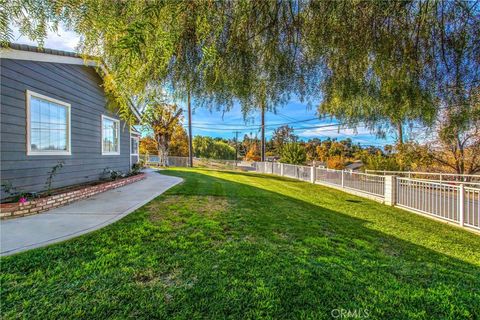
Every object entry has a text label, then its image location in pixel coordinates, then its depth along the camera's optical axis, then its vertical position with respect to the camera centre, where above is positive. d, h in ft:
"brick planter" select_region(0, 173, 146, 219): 15.03 -3.05
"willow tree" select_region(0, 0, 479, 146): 4.28 +2.15
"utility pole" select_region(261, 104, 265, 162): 71.98 +1.06
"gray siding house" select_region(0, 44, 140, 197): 16.34 +3.45
